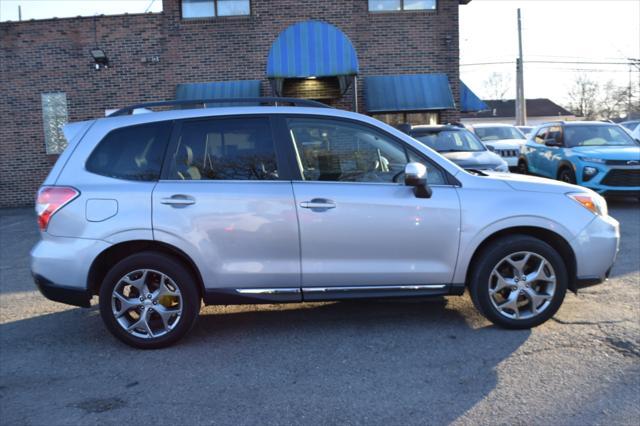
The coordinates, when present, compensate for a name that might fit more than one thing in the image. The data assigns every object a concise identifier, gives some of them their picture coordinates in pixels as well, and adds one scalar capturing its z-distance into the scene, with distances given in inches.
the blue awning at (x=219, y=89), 541.6
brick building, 552.1
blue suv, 414.9
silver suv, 168.1
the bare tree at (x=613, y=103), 2112.5
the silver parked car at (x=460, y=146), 378.3
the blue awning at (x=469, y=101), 605.9
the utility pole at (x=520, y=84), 1299.2
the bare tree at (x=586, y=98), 2424.8
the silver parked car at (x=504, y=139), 660.7
